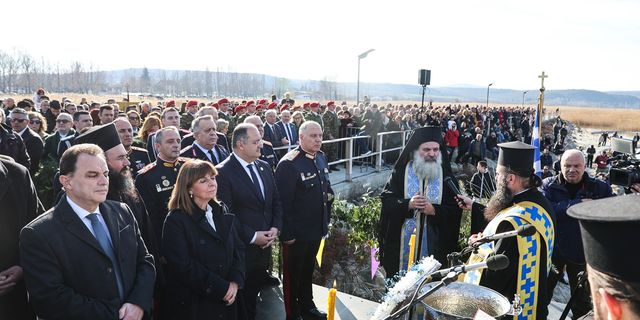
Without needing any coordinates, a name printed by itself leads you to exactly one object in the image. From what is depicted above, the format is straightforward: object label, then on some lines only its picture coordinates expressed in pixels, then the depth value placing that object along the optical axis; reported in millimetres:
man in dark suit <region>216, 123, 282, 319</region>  4523
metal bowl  2406
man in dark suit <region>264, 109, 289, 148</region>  10172
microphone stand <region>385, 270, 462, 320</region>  1964
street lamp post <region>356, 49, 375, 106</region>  17812
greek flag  8484
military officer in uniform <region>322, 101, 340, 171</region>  13344
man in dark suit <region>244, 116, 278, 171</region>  7812
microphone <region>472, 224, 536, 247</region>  2430
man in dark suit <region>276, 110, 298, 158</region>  10703
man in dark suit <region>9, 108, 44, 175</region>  7395
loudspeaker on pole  18477
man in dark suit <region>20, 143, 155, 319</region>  2771
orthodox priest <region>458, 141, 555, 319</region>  3488
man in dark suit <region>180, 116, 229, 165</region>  5926
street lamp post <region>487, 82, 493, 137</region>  26422
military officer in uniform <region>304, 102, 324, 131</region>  12367
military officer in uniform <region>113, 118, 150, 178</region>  5562
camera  5318
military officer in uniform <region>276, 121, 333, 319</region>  4977
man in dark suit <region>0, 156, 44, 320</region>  3195
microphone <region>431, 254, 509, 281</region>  2125
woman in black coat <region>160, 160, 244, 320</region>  3531
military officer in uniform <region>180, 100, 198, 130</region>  11492
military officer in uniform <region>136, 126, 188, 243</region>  4559
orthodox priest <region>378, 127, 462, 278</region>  5004
